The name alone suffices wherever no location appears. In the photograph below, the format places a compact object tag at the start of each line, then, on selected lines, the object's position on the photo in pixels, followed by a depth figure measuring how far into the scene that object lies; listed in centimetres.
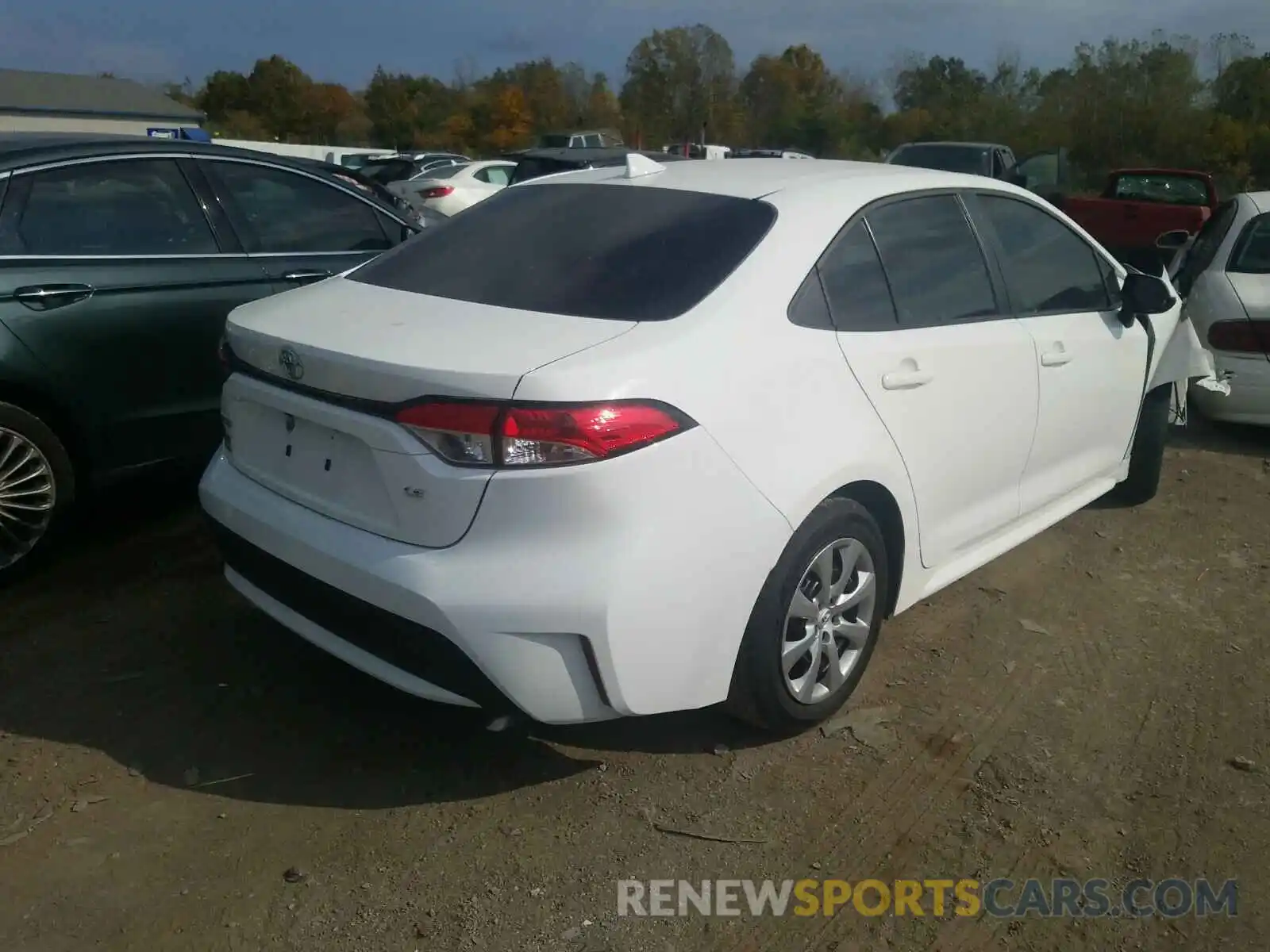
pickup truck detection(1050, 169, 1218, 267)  1274
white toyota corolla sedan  261
